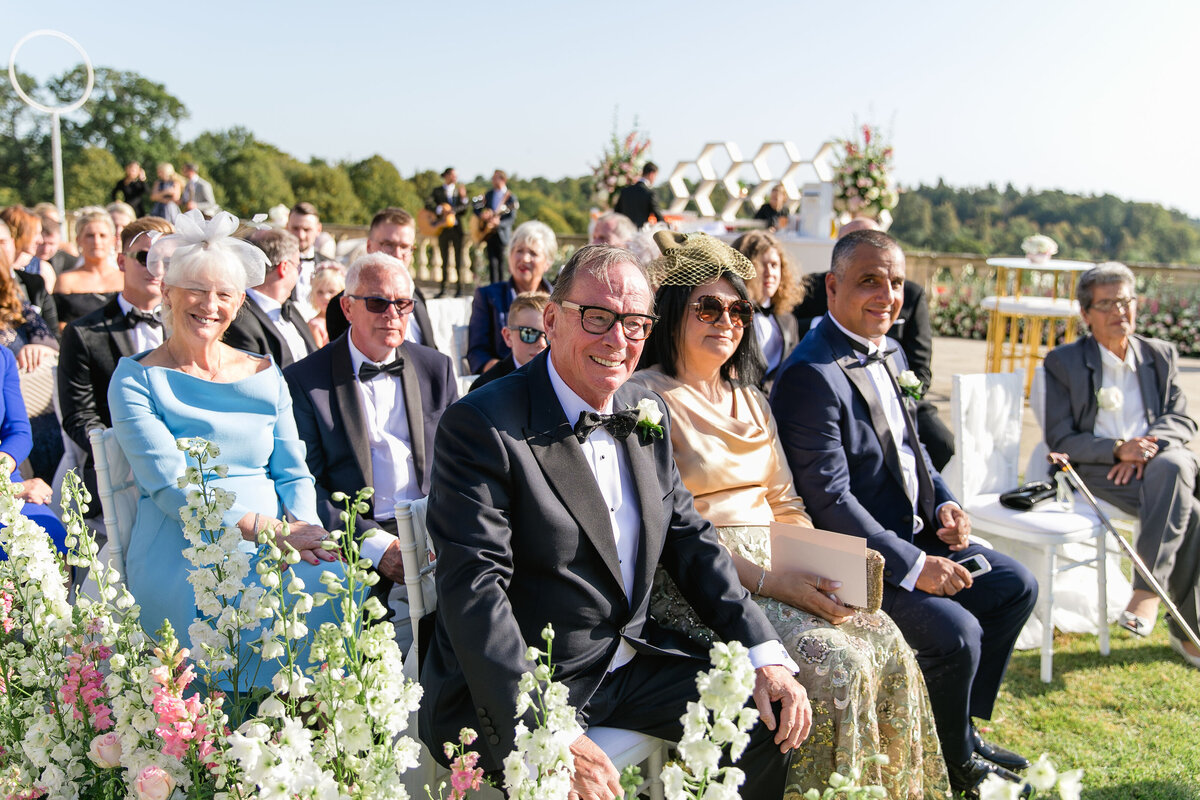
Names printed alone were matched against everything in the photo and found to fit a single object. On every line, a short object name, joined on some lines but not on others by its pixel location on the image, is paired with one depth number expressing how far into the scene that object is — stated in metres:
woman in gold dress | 2.51
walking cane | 3.65
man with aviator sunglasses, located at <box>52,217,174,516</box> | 3.82
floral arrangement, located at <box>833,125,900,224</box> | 10.58
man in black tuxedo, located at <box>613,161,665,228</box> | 11.73
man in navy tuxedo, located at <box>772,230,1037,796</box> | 3.10
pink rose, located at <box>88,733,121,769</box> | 1.55
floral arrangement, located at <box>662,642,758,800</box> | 1.13
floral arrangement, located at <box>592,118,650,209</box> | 12.71
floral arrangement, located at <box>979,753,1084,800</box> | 1.02
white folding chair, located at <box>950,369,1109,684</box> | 4.09
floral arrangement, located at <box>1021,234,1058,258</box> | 9.13
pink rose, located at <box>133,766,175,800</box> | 1.44
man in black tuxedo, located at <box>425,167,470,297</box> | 14.67
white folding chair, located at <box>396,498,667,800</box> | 2.35
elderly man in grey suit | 4.34
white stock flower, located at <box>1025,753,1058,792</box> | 1.03
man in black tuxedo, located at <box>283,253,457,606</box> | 3.38
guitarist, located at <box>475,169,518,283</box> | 13.76
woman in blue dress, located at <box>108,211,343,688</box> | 2.76
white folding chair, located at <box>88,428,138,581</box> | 2.77
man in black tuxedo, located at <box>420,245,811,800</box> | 2.15
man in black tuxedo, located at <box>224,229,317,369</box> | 4.57
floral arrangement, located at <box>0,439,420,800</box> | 1.30
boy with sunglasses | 4.04
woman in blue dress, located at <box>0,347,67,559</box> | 3.54
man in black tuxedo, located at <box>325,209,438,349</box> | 5.41
